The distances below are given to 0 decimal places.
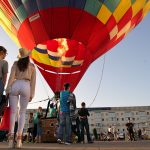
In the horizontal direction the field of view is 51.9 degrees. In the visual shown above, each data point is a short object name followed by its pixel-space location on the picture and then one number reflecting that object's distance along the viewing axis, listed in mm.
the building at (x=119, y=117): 47807
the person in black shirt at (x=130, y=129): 8033
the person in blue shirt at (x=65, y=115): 3532
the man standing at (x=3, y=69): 2272
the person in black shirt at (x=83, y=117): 4327
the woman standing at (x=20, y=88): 2432
